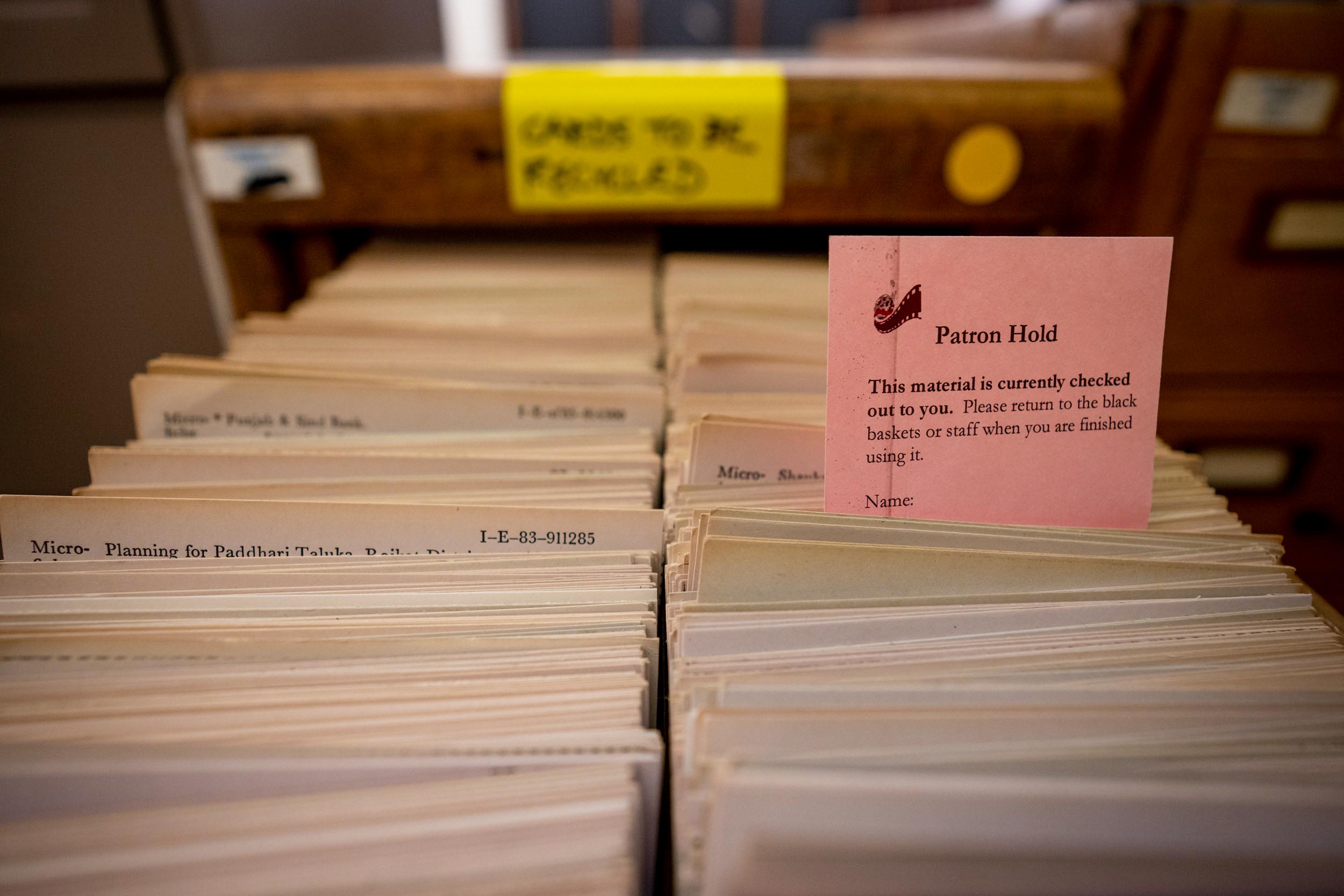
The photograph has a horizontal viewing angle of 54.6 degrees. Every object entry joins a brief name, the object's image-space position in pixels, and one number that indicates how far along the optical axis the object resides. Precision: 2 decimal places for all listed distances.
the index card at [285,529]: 0.27
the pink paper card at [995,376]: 0.25
